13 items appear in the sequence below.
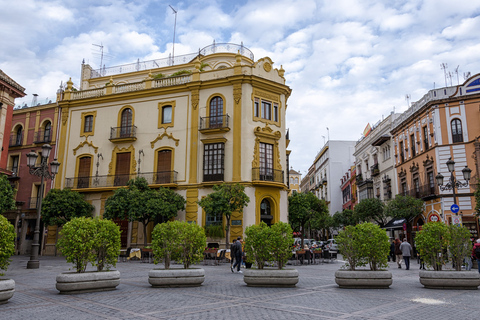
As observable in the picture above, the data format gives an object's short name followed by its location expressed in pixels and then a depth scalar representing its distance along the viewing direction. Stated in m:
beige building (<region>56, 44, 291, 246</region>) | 25.55
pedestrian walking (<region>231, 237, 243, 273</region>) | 15.57
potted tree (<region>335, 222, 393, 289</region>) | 10.48
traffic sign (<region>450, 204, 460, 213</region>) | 17.17
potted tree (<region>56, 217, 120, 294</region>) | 9.37
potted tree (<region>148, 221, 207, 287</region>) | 10.71
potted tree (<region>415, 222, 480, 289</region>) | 10.32
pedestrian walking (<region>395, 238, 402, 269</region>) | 20.21
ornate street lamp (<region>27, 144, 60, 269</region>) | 16.67
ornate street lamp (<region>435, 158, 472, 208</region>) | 17.65
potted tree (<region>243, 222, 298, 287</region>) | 10.77
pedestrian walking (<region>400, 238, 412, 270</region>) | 18.50
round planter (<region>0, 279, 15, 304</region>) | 7.82
